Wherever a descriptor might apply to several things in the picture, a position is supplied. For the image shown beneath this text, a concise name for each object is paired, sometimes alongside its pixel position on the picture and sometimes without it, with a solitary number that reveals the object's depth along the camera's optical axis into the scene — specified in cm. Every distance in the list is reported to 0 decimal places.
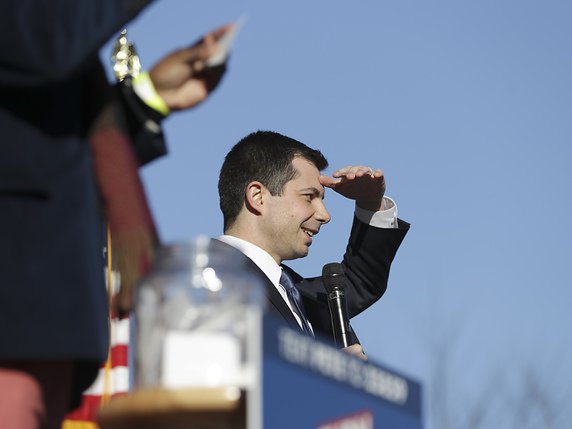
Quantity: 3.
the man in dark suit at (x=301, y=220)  961
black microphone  881
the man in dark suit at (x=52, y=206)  431
